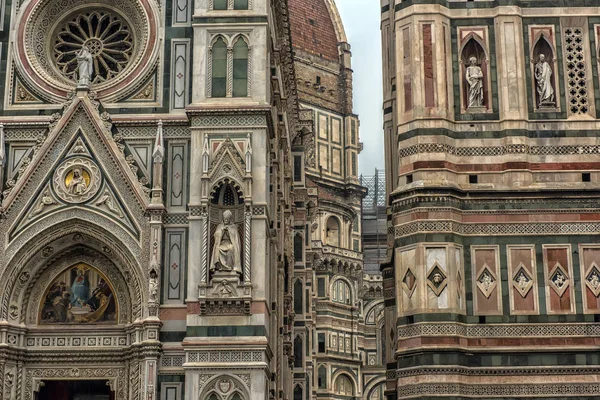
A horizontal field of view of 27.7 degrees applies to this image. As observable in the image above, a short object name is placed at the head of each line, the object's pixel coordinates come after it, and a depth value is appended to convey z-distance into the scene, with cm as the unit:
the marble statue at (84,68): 2967
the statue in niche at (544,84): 2836
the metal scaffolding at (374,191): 9969
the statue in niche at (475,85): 2827
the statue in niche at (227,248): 2767
